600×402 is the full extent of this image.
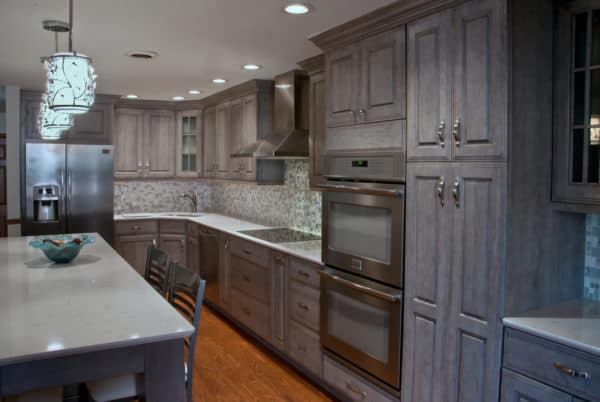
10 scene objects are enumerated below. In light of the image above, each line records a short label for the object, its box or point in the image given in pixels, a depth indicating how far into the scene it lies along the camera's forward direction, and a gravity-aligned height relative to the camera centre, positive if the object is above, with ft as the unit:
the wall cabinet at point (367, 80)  8.42 +1.93
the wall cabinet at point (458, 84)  6.68 +1.48
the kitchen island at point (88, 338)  5.32 -1.77
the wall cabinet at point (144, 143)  20.49 +1.69
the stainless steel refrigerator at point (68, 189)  17.72 -0.24
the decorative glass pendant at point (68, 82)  6.31 +1.31
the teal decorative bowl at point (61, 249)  9.55 -1.31
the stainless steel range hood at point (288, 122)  13.10 +1.76
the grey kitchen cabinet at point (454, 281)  6.82 -1.46
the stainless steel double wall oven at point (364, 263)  8.52 -1.49
